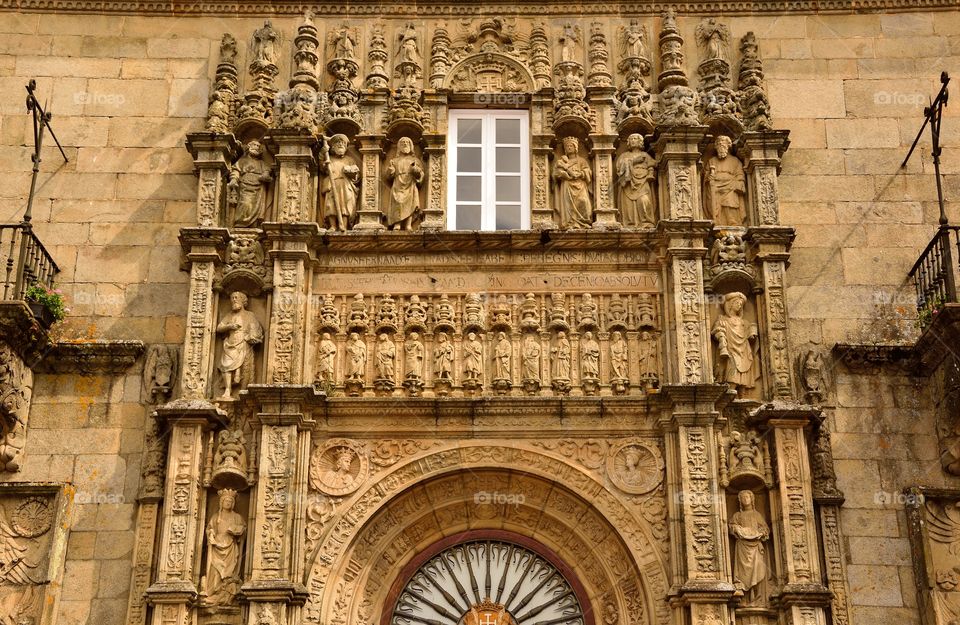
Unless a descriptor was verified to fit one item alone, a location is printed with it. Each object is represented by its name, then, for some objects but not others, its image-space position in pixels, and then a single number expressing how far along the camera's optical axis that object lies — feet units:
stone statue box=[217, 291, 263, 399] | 48.85
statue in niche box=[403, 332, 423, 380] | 48.65
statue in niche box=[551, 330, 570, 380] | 48.62
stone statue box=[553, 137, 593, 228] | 51.44
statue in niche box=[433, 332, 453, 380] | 48.60
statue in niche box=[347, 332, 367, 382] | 48.62
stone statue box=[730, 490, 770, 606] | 45.68
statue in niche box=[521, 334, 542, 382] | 48.63
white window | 52.49
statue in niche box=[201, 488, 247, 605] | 45.85
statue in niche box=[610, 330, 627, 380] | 48.70
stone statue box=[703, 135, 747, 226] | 51.67
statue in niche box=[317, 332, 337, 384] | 48.75
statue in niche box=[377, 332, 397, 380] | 48.55
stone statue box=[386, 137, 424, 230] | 51.55
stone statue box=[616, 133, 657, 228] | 51.39
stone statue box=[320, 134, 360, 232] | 51.55
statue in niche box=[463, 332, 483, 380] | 48.60
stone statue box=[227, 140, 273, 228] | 51.57
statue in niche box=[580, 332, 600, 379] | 48.58
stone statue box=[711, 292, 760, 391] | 48.80
